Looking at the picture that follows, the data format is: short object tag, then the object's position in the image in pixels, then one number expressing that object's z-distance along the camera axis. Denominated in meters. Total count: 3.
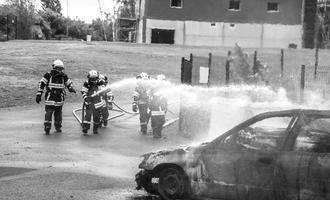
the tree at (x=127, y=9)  75.62
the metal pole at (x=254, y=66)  18.16
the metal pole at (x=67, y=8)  77.72
